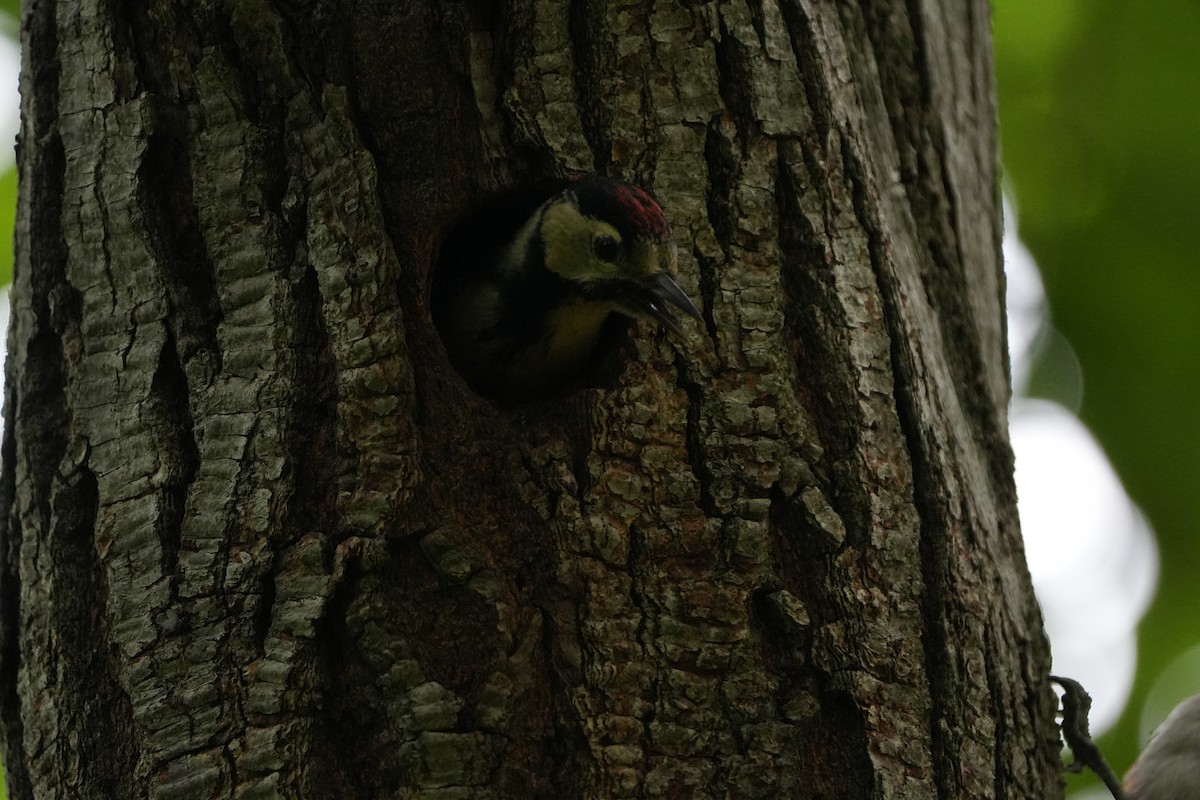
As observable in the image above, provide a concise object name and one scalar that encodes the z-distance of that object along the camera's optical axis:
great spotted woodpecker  5.01
